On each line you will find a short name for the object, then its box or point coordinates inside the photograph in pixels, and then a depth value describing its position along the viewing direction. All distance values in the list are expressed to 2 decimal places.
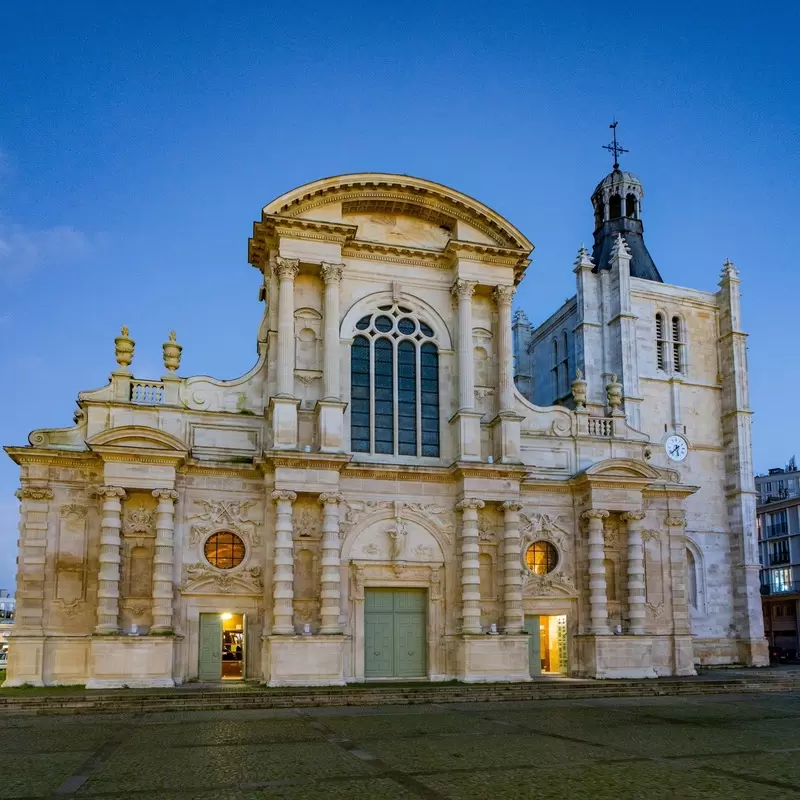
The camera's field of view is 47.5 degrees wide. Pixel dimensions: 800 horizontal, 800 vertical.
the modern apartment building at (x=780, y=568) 63.28
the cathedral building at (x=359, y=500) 26.20
